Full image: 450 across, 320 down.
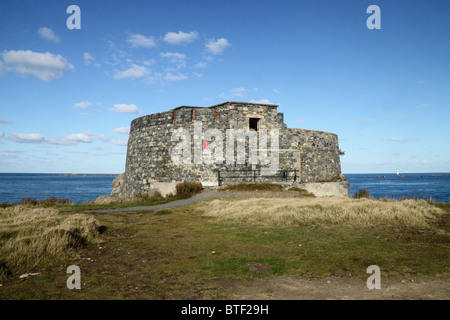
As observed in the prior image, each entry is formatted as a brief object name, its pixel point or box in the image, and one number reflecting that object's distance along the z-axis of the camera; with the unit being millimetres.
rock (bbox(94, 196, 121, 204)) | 21872
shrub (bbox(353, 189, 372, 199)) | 21984
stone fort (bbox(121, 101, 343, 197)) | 20328
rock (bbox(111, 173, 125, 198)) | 26936
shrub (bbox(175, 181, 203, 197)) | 18828
